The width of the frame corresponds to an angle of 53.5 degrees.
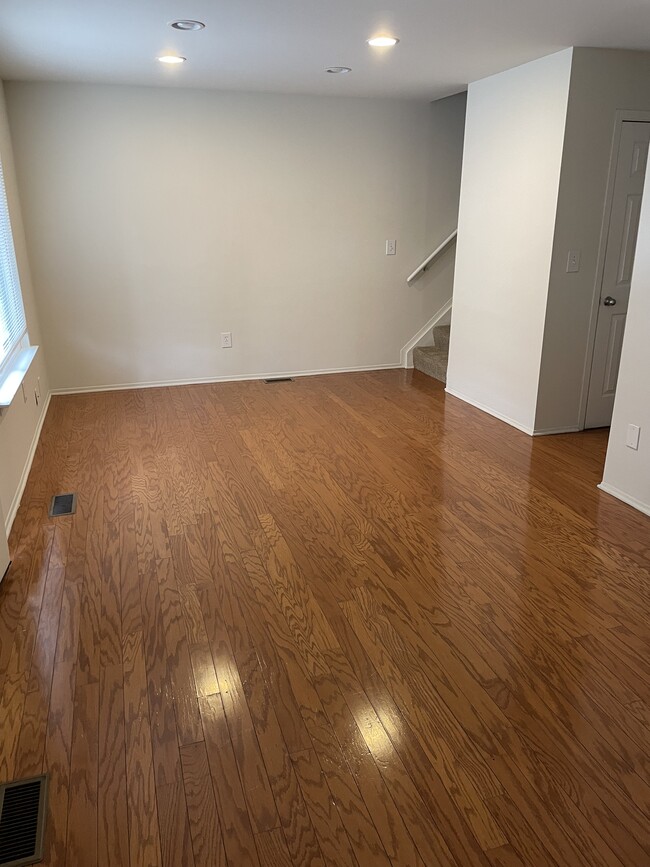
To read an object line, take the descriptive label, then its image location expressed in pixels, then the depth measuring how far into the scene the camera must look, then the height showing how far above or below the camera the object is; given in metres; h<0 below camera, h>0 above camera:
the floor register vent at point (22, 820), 1.53 -1.43
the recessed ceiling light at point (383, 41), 3.36 +0.89
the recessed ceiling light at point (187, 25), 3.09 +0.89
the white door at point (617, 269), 3.92 -0.31
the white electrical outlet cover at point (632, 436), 3.29 -1.07
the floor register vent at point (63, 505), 3.27 -1.40
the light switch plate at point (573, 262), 4.01 -0.26
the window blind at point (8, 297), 3.57 -0.44
